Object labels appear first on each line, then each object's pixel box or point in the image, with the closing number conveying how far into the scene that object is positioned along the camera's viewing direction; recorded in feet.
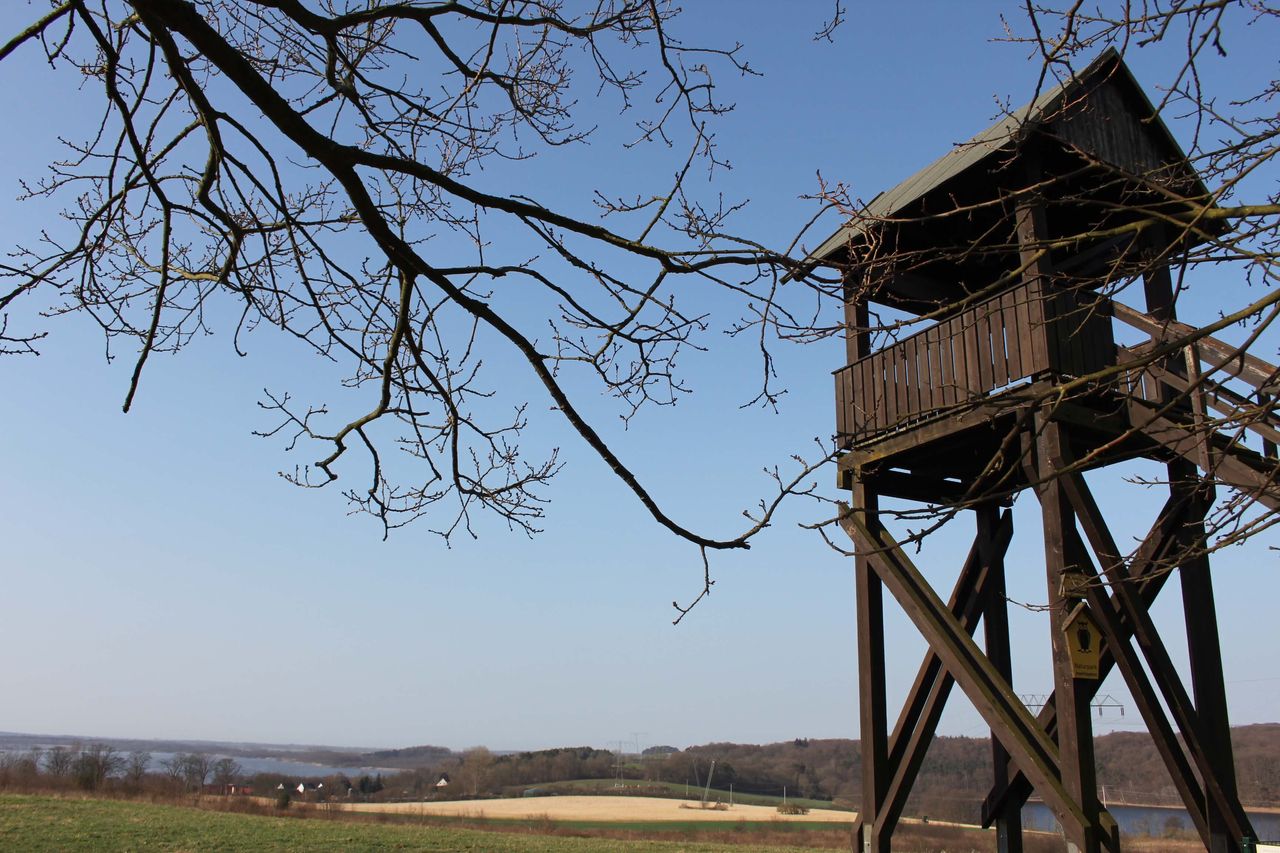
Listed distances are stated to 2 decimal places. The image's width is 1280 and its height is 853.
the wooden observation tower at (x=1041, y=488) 20.95
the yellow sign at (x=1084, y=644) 20.59
